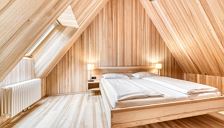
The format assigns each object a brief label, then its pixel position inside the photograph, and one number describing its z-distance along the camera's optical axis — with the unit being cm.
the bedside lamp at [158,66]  304
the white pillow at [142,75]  267
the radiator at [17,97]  144
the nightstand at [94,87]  275
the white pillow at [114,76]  254
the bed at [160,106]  122
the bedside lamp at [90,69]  279
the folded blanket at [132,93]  131
